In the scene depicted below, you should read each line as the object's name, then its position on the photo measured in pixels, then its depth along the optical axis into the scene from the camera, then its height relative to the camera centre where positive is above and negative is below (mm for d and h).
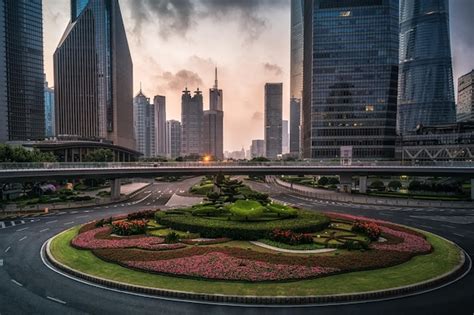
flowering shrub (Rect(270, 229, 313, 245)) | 26545 -7810
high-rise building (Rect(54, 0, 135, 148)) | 183500 +52897
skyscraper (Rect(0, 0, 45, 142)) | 144000 +44975
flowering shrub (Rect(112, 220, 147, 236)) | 30125 -7744
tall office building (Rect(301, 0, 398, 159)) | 140125 +37422
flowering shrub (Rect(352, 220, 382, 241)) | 28328 -7797
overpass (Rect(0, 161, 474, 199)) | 53406 -3485
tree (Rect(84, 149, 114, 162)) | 107750 -503
